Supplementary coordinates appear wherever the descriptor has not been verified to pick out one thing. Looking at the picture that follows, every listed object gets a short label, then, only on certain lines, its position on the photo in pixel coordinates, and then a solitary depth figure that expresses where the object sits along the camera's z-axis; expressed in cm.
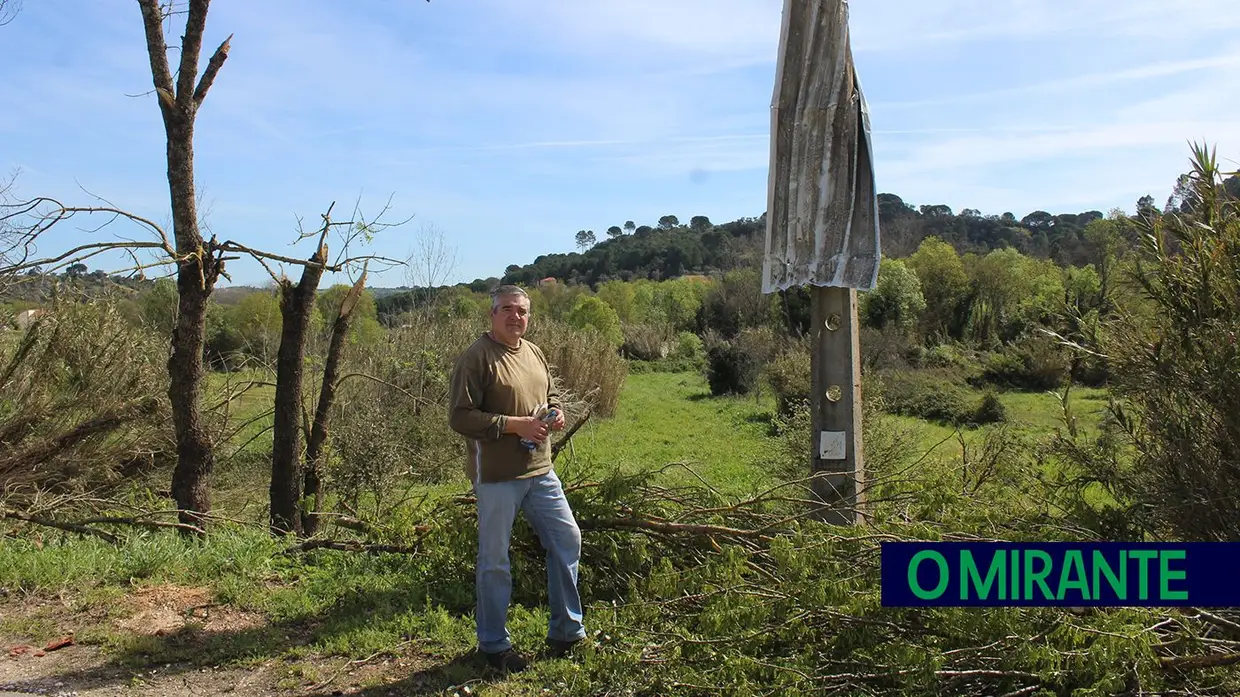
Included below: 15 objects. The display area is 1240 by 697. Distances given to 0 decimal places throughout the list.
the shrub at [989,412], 2098
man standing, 442
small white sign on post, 558
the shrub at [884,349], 2578
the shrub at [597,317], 3619
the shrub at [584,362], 2045
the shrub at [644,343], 4175
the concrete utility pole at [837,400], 559
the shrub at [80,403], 827
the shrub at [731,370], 2794
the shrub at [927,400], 2138
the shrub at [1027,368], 2642
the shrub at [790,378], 1812
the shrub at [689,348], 4121
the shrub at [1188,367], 452
